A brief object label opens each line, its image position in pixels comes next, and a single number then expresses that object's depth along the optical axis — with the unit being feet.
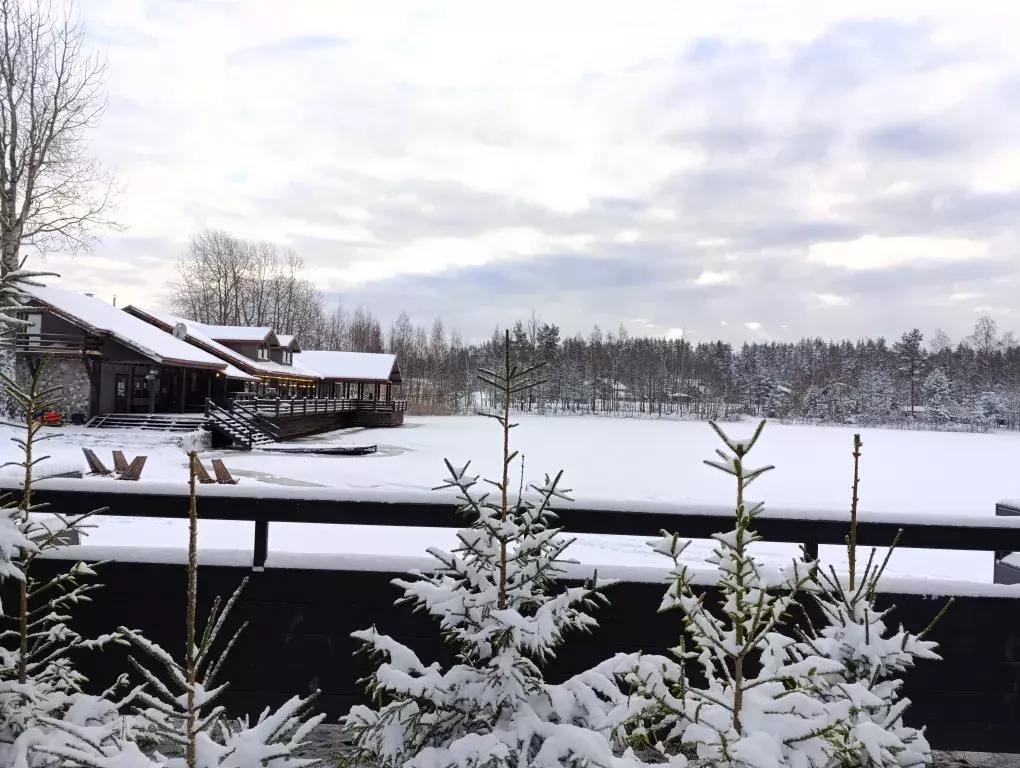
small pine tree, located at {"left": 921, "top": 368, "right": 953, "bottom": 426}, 238.48
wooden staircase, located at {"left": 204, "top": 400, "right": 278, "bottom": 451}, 86.66
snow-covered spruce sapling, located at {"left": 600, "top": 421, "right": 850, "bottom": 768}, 4.70
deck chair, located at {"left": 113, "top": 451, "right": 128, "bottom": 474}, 49.59
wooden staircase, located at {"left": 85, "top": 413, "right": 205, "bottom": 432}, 86.53
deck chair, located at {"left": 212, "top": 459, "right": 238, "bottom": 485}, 46.16
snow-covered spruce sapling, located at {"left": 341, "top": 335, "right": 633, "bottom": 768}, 5.16
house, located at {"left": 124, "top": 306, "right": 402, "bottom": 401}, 126.72
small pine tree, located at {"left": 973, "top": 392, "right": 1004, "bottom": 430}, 223.30
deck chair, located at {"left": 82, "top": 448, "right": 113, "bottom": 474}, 48.26
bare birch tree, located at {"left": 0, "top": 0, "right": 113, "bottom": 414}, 77.36
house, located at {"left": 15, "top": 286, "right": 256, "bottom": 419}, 89.51
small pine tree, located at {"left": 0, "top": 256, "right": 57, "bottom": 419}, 6.27
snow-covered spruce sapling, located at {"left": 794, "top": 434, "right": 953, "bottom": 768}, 4.99
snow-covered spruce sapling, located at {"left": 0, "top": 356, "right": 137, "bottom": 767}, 5.29
